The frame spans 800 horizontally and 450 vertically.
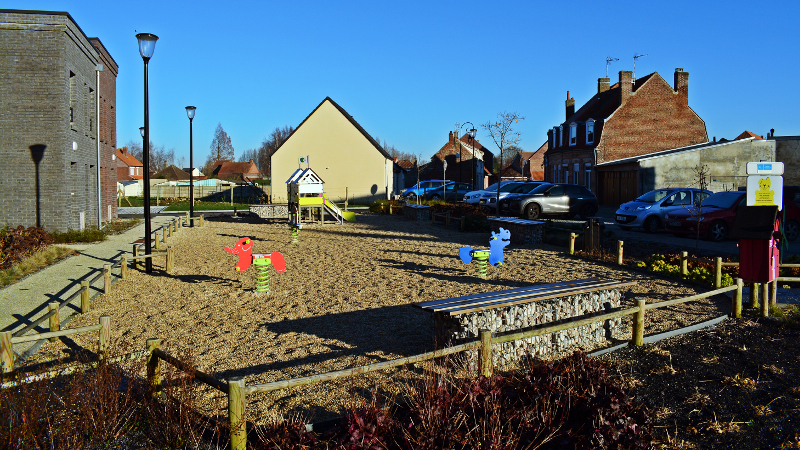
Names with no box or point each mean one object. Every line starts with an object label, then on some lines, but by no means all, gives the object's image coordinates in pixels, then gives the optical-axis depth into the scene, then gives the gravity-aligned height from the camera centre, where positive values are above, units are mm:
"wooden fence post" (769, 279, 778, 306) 8203 -1248
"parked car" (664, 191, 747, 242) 15938 -315
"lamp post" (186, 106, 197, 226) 22469 +1367
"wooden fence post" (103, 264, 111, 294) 10070 -1374
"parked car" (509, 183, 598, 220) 22438 +159
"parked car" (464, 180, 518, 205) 29941 +503
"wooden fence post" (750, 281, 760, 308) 8144 -1268
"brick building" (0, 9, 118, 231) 16156 +2393
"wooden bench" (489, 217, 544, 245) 16266 -727
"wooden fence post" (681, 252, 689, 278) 10398 -1064
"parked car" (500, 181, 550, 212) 26688 +861
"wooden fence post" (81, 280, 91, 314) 8781 -1443
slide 24422 -373
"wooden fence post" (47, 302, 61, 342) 7035 -1439
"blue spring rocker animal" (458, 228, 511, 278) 10805 -938
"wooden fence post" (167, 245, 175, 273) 12406 -1201
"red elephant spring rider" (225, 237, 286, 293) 9953 -1020
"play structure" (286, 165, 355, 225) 22952 +435
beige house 41406 +3537
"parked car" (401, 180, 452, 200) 38506 +1147
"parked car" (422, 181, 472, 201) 38969 +859
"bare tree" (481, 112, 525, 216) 42406 +5914
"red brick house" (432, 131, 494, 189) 61156 +4674
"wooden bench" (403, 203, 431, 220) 26031 -317
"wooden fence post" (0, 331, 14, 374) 5395 -1428
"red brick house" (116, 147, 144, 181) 65175 +5047
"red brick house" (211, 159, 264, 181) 99500 +6027
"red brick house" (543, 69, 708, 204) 36781 +5432
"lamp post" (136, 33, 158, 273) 11407 +1539
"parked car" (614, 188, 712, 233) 18203 -46
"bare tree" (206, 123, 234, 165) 117312 +13101
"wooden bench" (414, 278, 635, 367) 6180 -1281
